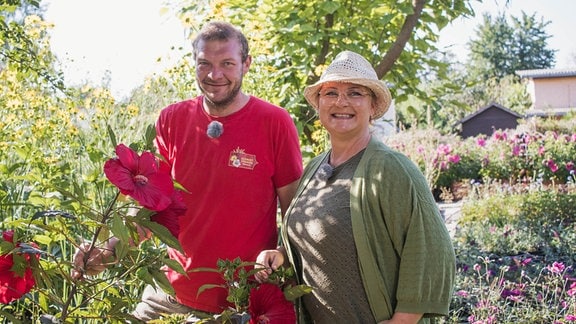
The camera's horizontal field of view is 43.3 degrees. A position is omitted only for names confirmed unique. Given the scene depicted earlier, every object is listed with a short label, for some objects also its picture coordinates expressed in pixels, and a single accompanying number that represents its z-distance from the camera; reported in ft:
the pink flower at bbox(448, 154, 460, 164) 42.03
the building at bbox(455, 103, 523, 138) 113.19
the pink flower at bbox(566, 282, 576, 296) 12.94
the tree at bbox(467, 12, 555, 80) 179.73
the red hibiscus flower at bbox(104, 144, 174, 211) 4.75
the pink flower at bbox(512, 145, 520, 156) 41.09
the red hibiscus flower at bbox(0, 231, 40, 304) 5.10
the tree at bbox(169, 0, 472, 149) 15.66
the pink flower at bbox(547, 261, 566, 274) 13.33
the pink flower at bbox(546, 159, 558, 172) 34.10
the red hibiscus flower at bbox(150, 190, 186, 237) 5.04
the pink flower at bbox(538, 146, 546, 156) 42.45
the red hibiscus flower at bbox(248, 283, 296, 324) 6.32
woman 6.17
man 7.51
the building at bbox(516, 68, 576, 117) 136.87
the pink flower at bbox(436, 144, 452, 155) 44.23
